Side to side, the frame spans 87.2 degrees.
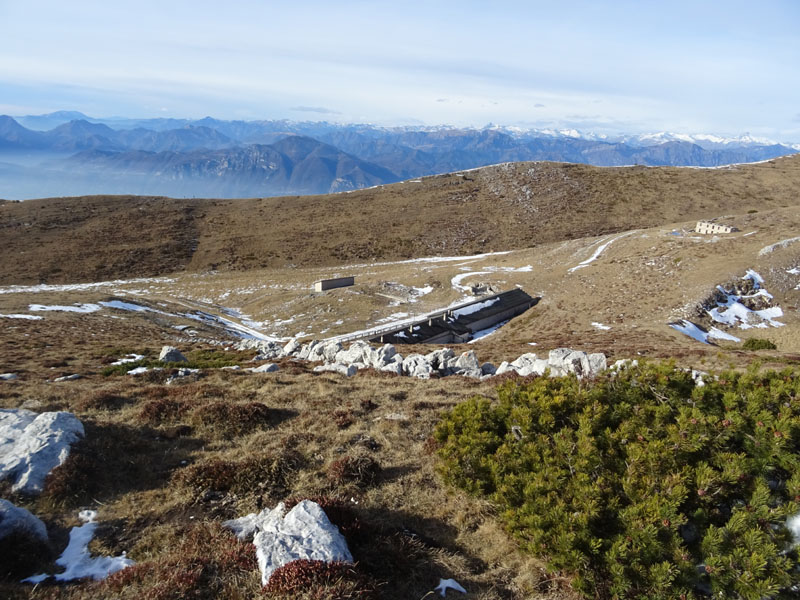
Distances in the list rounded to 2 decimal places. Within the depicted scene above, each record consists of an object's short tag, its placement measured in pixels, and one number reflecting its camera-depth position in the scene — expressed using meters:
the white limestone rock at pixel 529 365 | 19.23
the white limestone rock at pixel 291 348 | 30.11
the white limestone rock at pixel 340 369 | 21.58
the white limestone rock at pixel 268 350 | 29.42
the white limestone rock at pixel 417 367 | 21.45
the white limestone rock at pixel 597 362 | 16.43
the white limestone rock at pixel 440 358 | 22.62
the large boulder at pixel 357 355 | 24.72
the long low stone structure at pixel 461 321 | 41.84
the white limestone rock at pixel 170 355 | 25.73
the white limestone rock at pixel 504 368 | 20.78
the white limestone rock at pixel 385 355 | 23.47
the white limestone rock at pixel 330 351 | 27.15
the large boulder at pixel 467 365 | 21.47
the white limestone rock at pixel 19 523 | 6.59
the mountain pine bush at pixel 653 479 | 5.63
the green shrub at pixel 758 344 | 30.88
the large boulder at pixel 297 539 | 6.01
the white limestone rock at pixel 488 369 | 21.90
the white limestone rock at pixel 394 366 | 22.14
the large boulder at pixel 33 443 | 8.63
